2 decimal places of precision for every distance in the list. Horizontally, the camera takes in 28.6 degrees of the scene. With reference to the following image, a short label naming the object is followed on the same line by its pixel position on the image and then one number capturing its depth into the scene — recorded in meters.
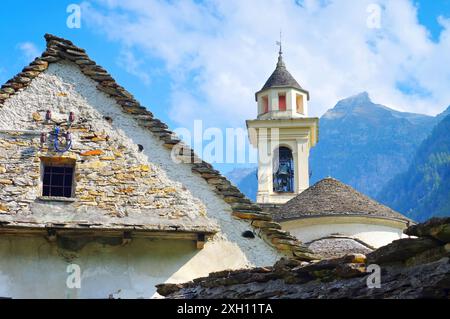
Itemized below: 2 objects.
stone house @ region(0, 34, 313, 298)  13.35
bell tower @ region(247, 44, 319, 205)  40.72
